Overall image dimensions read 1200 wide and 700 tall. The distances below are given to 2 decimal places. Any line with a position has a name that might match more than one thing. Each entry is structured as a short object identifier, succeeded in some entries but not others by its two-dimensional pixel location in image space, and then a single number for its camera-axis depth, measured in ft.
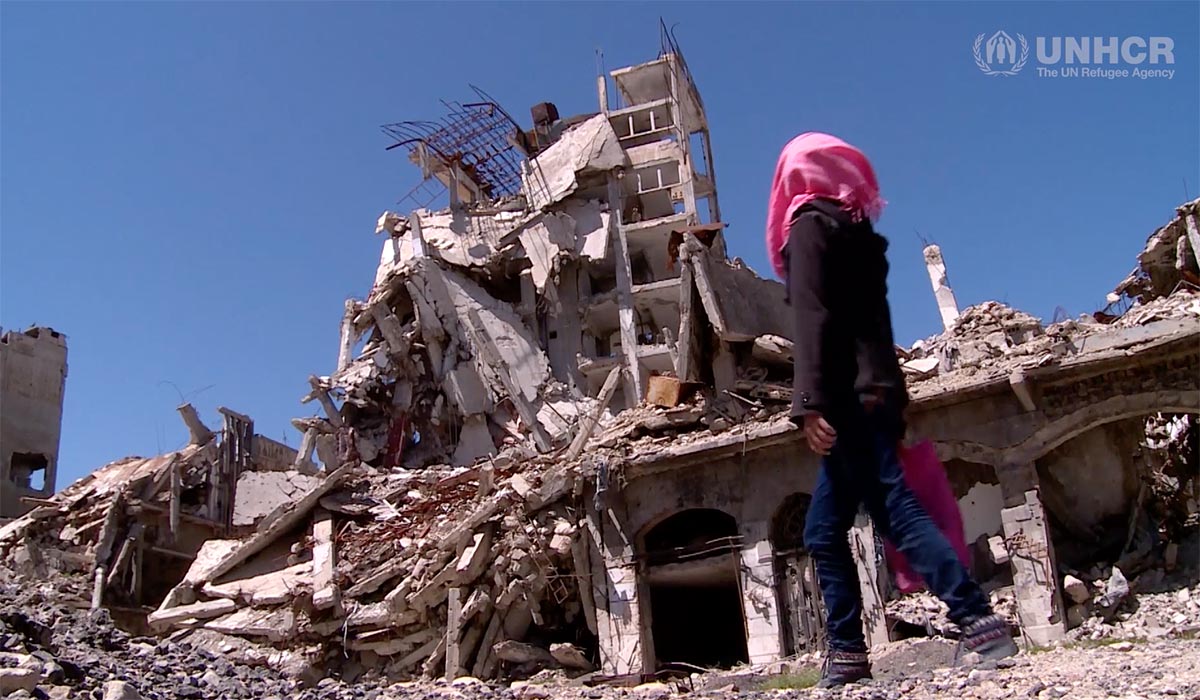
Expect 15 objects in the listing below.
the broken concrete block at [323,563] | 52.08
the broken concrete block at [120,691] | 15.92
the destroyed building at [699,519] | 47.09
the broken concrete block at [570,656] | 50.67
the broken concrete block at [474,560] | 51.80
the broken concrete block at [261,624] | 51.70
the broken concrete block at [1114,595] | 44.57
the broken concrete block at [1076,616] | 44.96
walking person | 13.08
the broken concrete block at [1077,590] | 45.55
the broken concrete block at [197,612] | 55.52
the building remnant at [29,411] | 108.17
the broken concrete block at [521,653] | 50.31
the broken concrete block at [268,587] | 54.24
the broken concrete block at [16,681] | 15.94
